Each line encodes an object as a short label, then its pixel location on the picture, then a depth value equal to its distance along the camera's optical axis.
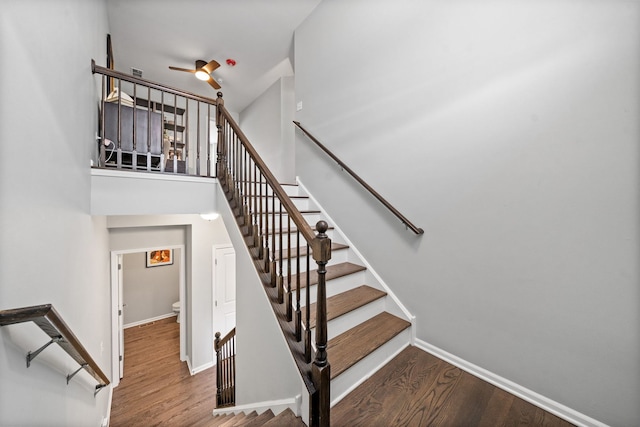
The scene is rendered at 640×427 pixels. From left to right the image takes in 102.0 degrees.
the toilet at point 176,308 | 5.99
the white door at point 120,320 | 3.81
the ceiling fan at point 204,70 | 4.13
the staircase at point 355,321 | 1.62
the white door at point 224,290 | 4.50
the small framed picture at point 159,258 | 6.00
